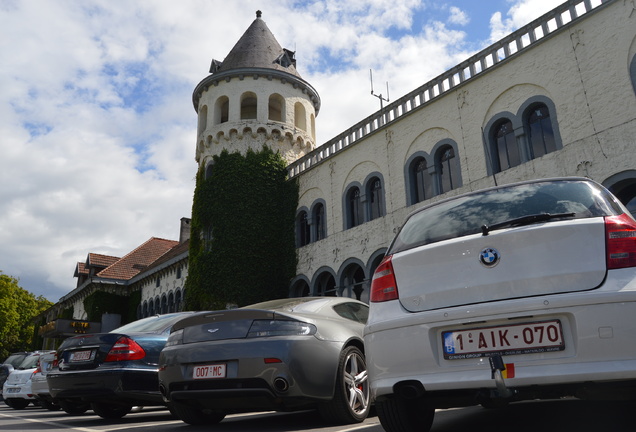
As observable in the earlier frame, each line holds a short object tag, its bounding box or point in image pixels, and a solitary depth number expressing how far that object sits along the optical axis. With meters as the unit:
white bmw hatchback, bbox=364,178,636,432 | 2.50
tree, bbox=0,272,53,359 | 58.00
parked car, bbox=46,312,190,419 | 5.73
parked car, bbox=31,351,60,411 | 9.89
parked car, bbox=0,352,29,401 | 15.10
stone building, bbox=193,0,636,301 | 12.37
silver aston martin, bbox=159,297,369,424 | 4.21
